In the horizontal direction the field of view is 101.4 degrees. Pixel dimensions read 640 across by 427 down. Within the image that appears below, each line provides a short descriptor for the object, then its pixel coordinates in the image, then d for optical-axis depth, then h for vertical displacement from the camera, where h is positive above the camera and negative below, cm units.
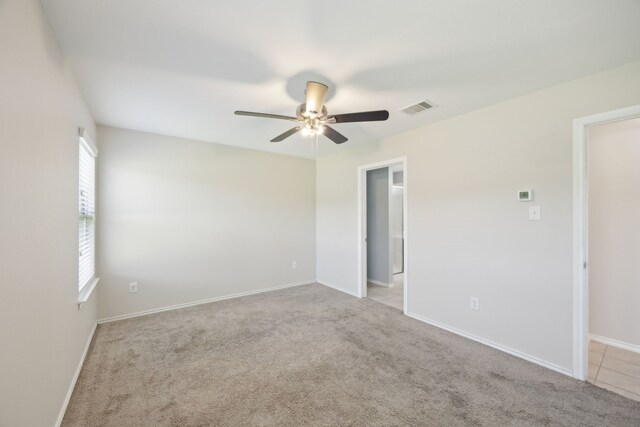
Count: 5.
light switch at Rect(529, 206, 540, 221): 233 +1
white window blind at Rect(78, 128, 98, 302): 244 +0
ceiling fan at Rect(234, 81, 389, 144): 193 +80
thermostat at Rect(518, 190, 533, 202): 237 +17
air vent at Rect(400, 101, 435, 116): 262 +110
